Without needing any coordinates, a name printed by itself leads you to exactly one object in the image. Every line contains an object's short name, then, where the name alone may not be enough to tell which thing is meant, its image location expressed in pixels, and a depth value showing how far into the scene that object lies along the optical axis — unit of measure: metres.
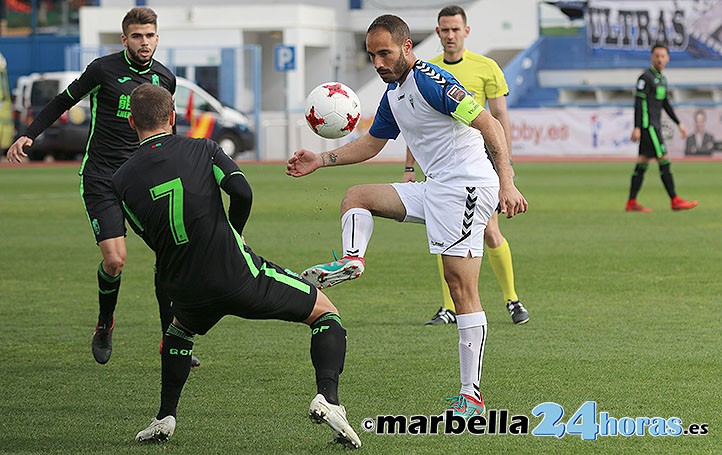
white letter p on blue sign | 73.87
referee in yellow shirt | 17.95
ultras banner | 84.81
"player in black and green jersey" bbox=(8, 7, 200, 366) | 15.41
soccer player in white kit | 11.83
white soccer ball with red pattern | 14.53
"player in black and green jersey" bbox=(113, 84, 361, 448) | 10.79
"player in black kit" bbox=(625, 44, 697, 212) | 35.69
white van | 68.56
